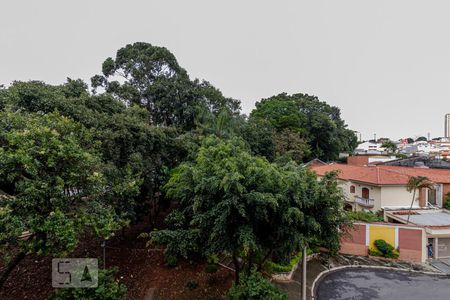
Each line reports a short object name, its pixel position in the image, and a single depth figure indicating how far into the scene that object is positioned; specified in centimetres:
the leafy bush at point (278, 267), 1069
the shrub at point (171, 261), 1026
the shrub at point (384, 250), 1399
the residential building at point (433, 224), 1398
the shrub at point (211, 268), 1021
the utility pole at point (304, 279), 819
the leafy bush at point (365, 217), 1530
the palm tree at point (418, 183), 1576
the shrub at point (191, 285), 927
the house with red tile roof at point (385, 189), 1814
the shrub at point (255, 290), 695
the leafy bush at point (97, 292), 672
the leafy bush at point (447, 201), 1904
